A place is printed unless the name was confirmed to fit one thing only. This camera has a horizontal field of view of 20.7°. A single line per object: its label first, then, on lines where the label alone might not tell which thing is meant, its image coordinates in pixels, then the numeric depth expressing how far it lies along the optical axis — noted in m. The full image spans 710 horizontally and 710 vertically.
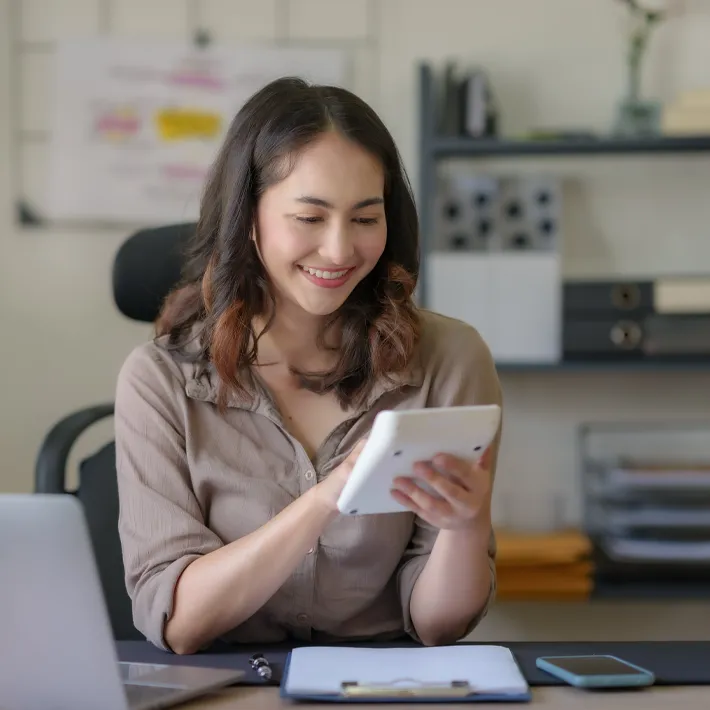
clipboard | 1.74
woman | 2.04
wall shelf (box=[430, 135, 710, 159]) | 3.19
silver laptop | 1.59
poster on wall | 3.40
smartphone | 1.77
